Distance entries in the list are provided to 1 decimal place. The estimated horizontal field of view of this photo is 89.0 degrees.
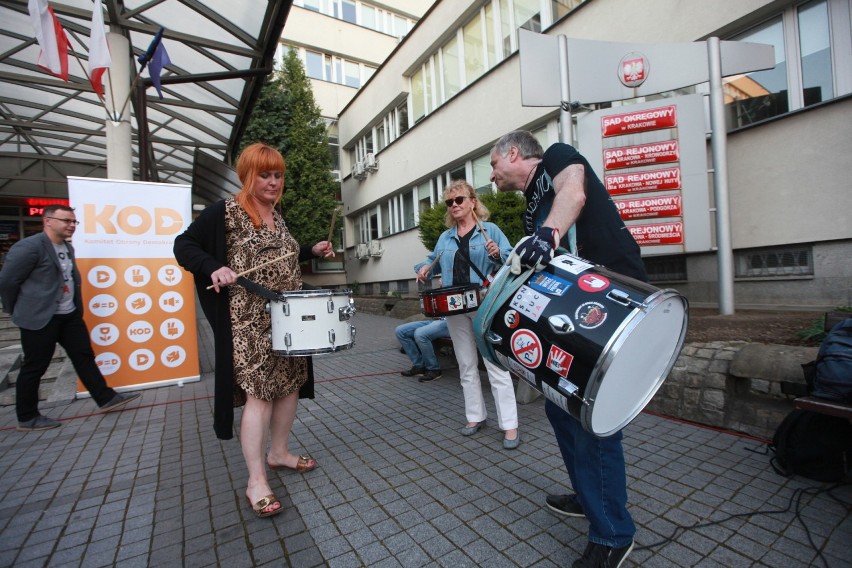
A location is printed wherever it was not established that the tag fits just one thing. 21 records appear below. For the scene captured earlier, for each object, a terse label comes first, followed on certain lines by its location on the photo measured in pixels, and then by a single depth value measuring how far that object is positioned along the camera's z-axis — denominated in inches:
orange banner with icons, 196.1
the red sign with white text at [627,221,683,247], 224.7
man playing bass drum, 70.1
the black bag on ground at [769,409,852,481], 95.9
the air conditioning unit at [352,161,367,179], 704.6
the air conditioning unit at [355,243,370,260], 704.4
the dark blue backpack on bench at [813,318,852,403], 85.7
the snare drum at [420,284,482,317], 122.1
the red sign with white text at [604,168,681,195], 221.3
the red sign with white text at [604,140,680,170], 219.0
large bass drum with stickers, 56.2
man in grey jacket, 157.6
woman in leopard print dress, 96.0
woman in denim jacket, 135.6
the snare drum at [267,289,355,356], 95.3
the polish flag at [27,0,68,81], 209.2
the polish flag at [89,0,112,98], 216.5
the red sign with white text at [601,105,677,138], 214.7
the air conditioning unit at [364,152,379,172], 669.9
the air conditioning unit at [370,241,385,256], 664.4
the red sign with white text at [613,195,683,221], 222.5
